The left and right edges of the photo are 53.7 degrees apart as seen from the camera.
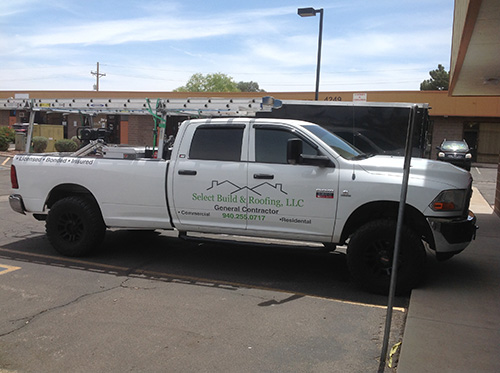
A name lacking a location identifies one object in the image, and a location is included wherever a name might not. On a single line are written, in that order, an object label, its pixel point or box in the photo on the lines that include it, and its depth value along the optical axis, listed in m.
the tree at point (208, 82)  77.19
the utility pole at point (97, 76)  71.94
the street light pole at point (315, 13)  17.98
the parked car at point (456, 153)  22.14
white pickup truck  5.62
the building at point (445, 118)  30.05
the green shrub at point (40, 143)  25.90
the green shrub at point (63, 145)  26.63
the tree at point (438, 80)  70.06
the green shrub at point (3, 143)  28.30
